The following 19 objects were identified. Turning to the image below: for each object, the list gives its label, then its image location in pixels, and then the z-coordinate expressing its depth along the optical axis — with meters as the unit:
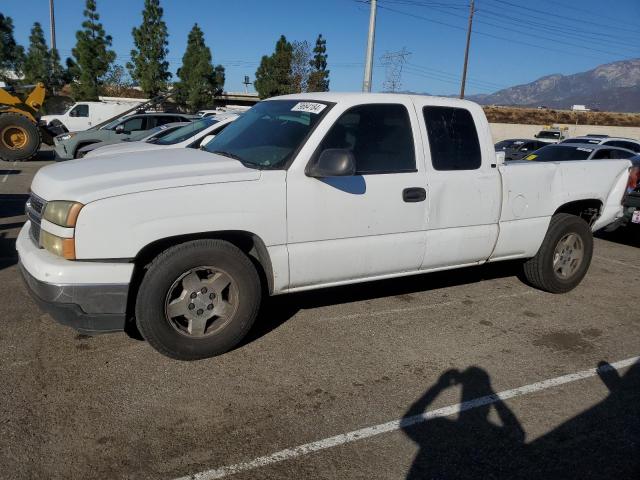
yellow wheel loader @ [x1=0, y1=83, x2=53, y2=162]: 16.81
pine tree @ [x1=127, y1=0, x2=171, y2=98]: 40.16
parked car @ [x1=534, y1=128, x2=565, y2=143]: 34.02
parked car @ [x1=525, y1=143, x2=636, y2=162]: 11.19
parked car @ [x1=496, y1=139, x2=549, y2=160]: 22.29
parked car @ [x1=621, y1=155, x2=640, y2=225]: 7.85
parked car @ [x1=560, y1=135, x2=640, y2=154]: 17.95
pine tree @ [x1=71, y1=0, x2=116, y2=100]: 37.19
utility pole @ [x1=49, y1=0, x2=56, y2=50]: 37.97
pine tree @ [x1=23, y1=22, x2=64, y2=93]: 37.69
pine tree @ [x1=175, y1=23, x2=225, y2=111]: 44.22
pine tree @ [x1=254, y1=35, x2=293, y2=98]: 44.03
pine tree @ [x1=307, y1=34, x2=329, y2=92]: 42.69
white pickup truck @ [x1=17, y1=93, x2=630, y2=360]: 3.32
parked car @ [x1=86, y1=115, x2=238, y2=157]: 8.50
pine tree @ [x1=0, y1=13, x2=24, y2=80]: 35.56
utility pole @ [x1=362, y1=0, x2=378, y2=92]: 16.61
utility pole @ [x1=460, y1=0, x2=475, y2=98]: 39.47
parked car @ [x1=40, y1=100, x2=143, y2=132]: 20.48
